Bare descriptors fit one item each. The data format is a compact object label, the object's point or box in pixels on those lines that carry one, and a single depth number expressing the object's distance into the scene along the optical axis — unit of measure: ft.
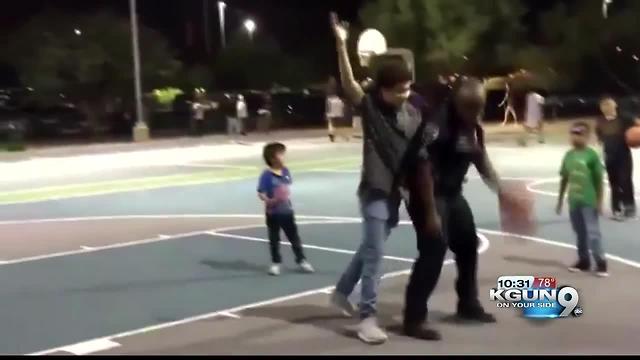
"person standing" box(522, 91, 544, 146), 89.76
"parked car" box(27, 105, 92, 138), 138.82
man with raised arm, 22.91
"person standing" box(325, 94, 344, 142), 107.86
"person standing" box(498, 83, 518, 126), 120.93
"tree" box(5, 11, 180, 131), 138.10
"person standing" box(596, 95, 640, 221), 42.86
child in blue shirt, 32.96
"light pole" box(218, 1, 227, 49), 208.85
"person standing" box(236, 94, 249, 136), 124.16
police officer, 23.44
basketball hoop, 101.38
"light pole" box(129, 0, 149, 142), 116.37
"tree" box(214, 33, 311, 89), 166.81
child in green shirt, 30.96
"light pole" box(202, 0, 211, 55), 229.23
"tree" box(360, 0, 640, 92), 147.33
